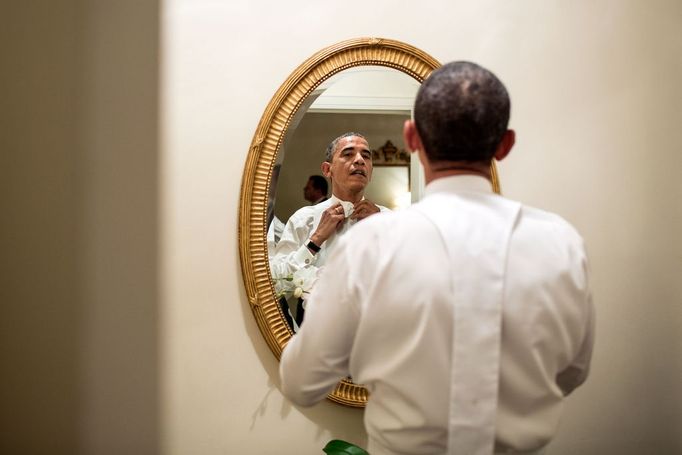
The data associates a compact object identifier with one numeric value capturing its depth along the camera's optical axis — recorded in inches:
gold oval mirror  58.8
